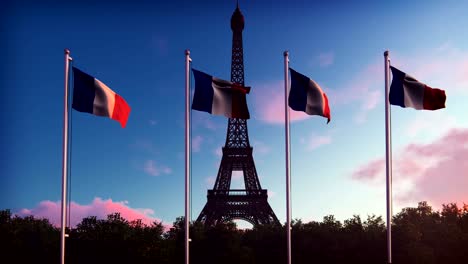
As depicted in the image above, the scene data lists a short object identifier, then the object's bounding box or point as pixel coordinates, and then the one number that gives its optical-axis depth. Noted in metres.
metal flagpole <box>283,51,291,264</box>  26.61
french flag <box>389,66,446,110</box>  27.84
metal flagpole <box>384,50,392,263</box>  28.12
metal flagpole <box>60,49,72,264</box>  24.66
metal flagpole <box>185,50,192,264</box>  25.48
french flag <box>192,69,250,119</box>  25.19
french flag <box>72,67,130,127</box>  24.22
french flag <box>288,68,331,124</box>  26.42
